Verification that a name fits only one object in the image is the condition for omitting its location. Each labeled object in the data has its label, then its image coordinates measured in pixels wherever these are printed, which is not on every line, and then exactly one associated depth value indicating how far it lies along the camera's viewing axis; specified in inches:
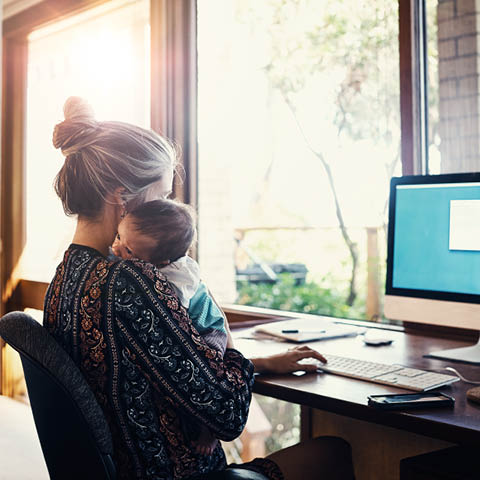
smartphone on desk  43.8
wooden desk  41.9
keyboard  49.6
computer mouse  68.7
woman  43.1
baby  50.1
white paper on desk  71.7
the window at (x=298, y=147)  143.2
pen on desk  74.5
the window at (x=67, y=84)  135.8
